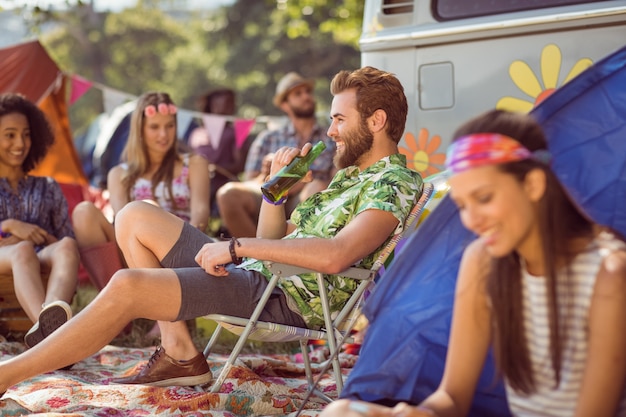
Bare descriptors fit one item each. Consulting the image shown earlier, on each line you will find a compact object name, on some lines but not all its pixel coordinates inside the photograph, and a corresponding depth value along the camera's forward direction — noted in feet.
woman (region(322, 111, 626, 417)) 6.98
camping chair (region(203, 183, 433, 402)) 11.10
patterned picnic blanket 11.05
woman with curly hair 15.29
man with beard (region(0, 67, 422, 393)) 10.57
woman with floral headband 17.94
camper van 14.90
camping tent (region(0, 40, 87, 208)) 25.07
